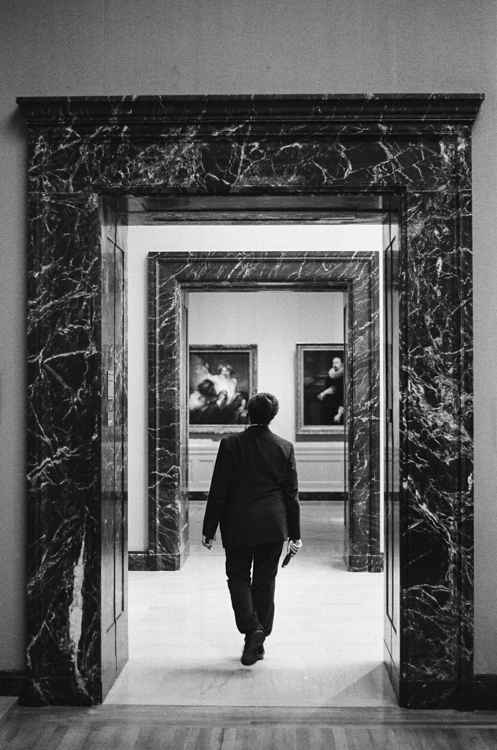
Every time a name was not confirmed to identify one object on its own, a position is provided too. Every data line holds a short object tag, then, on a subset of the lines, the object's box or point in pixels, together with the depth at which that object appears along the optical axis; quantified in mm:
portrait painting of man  12672
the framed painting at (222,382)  12672
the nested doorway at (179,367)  7734
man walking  4805
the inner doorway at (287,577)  4578
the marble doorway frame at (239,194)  4191
